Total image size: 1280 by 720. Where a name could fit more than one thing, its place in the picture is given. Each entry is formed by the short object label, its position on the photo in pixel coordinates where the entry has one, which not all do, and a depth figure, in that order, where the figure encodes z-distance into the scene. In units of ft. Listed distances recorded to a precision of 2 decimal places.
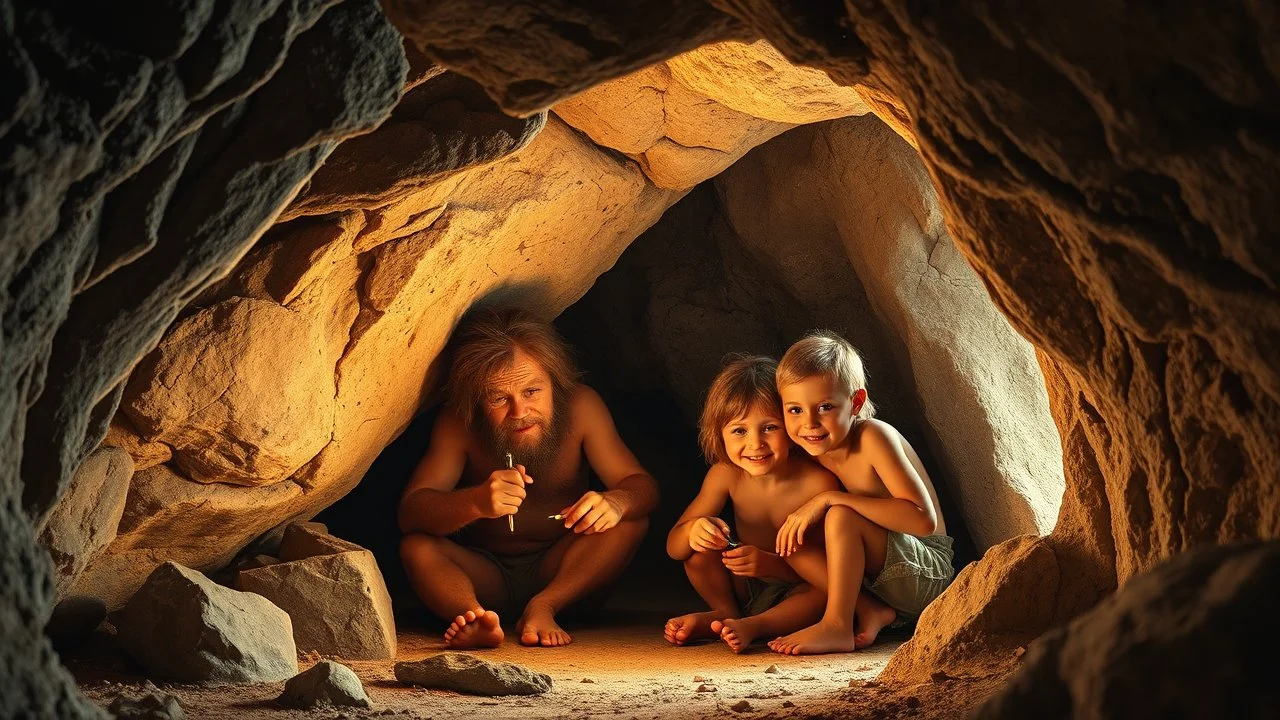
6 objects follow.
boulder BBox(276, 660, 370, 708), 10.15
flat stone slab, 11.45
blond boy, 14.97
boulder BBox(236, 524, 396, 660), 13.78
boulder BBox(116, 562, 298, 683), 11.37
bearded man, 16.05
